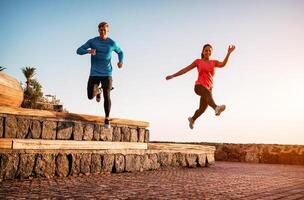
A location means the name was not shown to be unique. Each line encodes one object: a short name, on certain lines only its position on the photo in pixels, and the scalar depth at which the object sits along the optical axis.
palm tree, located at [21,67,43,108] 39.00
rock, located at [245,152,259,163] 15.28
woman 8.19
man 7.34
